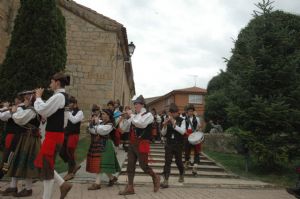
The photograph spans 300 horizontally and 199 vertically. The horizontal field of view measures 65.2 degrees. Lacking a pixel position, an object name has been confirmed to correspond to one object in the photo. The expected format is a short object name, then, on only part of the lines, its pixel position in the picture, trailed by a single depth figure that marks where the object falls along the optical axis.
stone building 10.30
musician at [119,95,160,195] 4.77
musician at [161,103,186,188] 5.46
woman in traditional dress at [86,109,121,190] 4.99
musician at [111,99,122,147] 5.15
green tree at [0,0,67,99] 7.47
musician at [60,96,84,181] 5.37
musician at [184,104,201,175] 6.67
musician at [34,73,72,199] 3.48
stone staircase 6.46
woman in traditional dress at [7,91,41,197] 4.11
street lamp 10.39
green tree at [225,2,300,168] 6.52
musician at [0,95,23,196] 4.27
